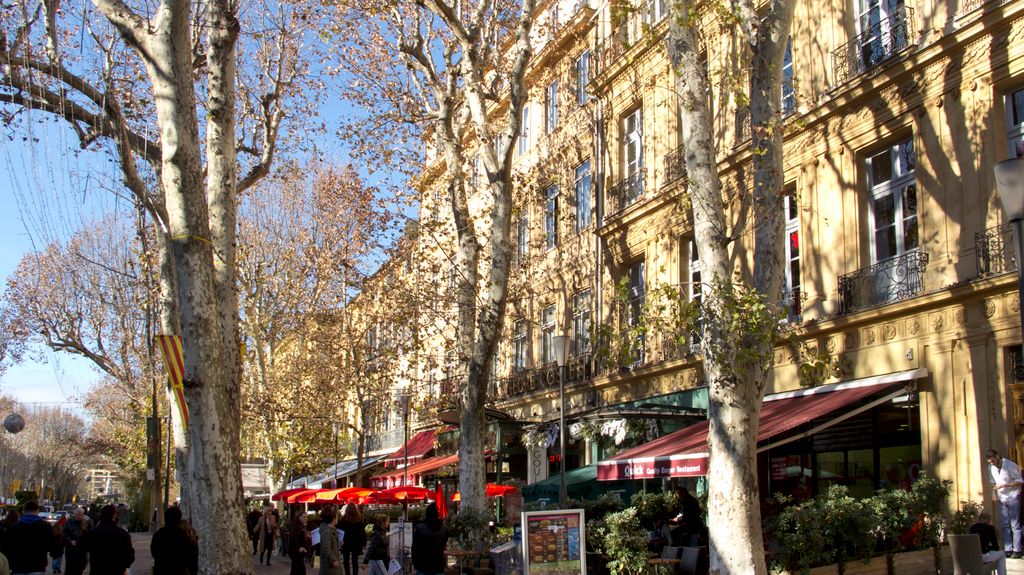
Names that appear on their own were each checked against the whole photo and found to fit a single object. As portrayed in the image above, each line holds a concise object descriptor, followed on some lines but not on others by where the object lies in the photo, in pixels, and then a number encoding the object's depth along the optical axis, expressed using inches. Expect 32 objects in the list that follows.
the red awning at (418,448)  1373.0
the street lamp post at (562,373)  643.2
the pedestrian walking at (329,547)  530.9
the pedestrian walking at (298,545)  606.5
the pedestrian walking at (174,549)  354.3
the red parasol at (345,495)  1021.3
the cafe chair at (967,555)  407.5
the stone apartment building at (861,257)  530.0
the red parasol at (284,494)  1298.8
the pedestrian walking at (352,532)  608.7
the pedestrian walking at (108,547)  398.3
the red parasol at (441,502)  1003.4
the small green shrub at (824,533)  444.5
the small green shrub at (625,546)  479.2
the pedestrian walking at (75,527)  703.7
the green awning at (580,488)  812.1
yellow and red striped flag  436.8
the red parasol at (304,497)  1195.9
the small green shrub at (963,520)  492.1
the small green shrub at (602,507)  626.5
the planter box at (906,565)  453.4
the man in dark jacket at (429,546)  448.5
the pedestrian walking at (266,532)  1041.5
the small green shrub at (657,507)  681.0
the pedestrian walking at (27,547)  471.8
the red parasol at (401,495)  940.0
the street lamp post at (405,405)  955.3
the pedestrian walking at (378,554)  540.4
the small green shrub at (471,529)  679.7
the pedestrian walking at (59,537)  798.6
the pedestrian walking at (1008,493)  466.3
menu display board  423.2
